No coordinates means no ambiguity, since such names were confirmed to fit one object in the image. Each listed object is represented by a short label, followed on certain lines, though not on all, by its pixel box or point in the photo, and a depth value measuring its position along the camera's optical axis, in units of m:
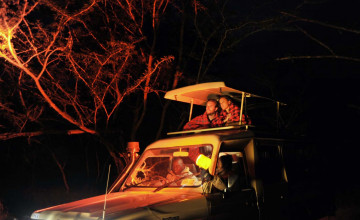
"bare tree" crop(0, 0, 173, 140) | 9.34
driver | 4.33
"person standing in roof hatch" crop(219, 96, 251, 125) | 5.77
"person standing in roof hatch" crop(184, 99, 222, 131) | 6.11
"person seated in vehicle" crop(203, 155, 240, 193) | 3.94
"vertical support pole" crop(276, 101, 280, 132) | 6.05
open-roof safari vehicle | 3.52
